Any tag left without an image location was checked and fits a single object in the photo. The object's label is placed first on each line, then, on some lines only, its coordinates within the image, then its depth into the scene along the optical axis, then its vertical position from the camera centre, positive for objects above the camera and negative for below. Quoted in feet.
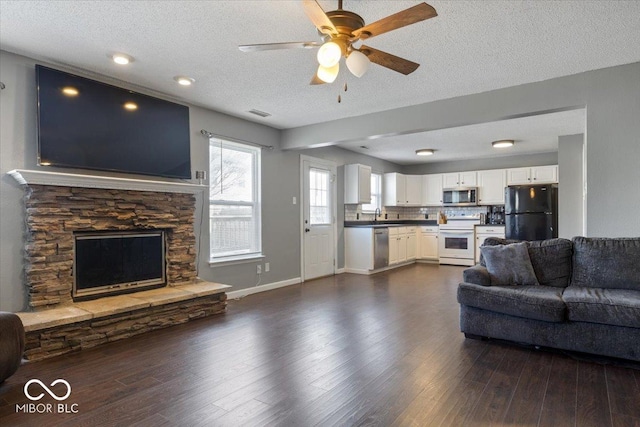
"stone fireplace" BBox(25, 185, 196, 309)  10.21 -0.35
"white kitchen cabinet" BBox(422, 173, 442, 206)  28.19 +1.64
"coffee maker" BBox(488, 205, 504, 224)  26.09 -0.28
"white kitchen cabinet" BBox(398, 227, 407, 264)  25.46 -2.43
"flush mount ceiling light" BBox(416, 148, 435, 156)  23.59 +3.93
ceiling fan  6.03 +3.27
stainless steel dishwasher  22.43 -2.33
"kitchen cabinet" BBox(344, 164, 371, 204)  22.89 +1.73
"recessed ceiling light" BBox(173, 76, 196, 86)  11.77 +4.36
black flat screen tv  10.62 +2.77
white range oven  25.32 -2.16
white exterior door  20.17 -0.39
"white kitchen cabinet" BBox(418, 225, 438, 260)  27.35 -2.47
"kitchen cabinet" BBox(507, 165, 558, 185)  23.52 +2.34
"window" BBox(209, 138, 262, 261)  15.64 +0.51
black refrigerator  21.89 -0.12
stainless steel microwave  26.43 +1.07
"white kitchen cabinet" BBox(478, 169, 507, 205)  25.32 +1.73
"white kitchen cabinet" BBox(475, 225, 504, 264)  24.68 -1.50
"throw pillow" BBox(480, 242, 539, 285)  10.91 -1.70
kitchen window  26.53 +1.34
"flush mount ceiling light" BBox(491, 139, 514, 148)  20.66 +3.92
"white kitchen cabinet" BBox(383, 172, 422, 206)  27.25 +1.65
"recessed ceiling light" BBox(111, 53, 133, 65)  10.16 +4.40
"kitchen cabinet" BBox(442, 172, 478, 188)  26.58 +2.33
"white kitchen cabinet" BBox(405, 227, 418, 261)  26.78 -2.41
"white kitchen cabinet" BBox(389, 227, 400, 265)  24.26 -2.33
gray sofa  8.57 -2.25
